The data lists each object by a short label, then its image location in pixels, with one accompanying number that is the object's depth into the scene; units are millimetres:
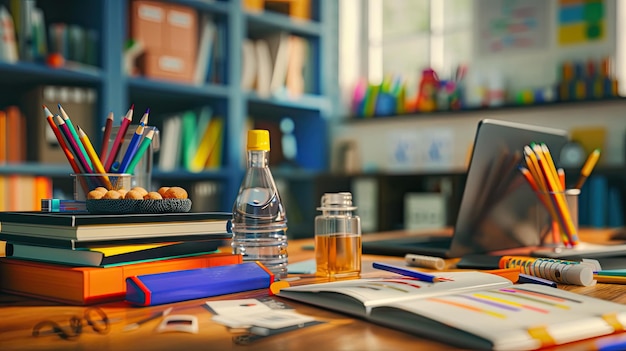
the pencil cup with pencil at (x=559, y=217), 1359
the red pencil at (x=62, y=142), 952
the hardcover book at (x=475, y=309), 610
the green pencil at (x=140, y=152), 1000
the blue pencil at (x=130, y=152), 990
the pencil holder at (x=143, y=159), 1018
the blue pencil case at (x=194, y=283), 788
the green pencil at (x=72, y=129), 944
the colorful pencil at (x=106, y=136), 999
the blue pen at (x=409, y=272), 860
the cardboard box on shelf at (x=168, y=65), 3342
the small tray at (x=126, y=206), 896
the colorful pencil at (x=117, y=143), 996
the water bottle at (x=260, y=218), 1013
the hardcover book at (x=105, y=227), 819
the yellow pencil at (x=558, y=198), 1347
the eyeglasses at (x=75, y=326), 665
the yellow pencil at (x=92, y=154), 956
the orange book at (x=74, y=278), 797
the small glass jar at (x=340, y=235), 1019
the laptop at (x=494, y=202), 1285
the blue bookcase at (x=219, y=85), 3098
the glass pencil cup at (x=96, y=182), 970
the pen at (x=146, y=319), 687
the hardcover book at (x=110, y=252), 818
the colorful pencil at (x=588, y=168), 1463
